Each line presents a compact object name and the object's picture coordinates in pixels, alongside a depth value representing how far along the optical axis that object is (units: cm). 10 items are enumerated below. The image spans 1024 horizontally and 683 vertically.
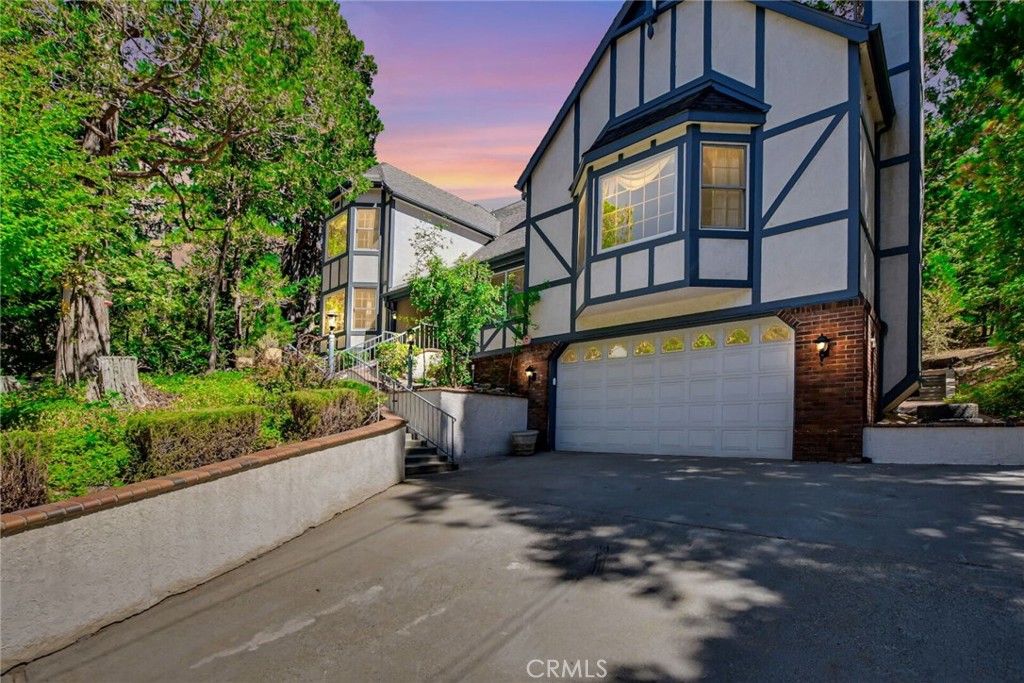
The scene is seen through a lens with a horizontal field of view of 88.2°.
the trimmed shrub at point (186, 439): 512
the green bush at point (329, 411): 680
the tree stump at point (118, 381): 815
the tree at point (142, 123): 704
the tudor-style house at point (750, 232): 852
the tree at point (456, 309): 1245
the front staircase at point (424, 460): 880
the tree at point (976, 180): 661
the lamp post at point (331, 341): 1178
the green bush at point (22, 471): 417
